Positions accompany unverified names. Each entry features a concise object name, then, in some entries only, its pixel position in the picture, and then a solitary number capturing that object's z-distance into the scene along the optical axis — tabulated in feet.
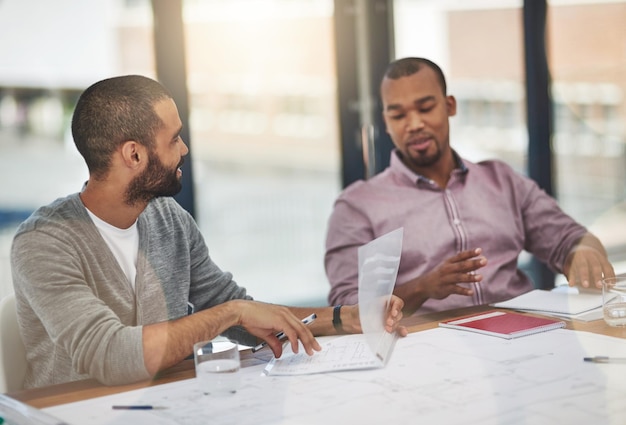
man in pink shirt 8.24
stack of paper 6.20
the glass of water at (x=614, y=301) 5.85
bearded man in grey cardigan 5.06
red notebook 5.70
